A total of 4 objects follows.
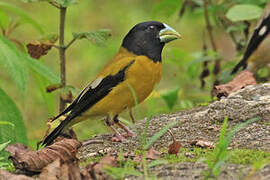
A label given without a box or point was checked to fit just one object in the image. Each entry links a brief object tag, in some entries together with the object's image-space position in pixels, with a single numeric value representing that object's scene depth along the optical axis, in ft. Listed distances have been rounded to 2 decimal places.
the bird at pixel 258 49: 42.01
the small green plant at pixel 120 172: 18.69
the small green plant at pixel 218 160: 18.43
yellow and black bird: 29.66
